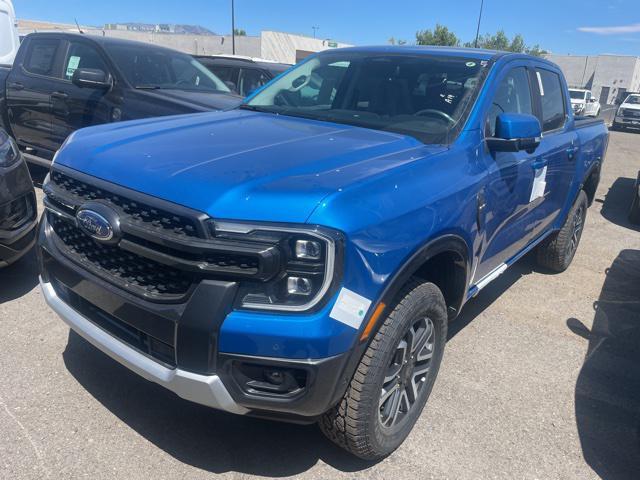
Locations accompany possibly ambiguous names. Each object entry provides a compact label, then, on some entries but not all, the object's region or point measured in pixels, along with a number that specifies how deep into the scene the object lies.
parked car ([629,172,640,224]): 7.43
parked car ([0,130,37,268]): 3.67
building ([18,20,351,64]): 41.94
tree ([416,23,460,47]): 62.69
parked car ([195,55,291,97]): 9.07
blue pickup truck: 1.95
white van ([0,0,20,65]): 9.34
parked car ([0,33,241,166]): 5.57
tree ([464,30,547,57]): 70.69
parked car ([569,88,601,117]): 24.96
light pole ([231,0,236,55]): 26.14
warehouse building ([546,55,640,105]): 61.09
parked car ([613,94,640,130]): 24.80
